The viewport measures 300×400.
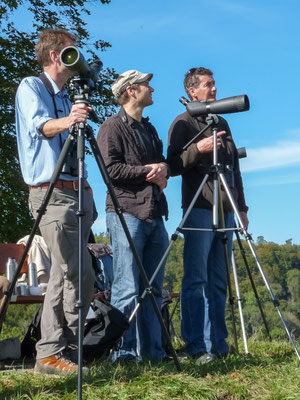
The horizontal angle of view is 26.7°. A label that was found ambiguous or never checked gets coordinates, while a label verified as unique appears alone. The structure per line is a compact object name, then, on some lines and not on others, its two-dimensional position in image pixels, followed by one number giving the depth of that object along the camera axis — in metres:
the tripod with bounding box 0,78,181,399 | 3.42
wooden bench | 5.86
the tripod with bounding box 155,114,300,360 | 4.93
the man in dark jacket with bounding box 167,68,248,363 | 5.22
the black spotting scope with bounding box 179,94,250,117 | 5.01
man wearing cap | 4.84
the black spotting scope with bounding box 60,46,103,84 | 3.68
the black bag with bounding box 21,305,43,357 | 5.63
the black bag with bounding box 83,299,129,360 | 4.75
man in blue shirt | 4.11
